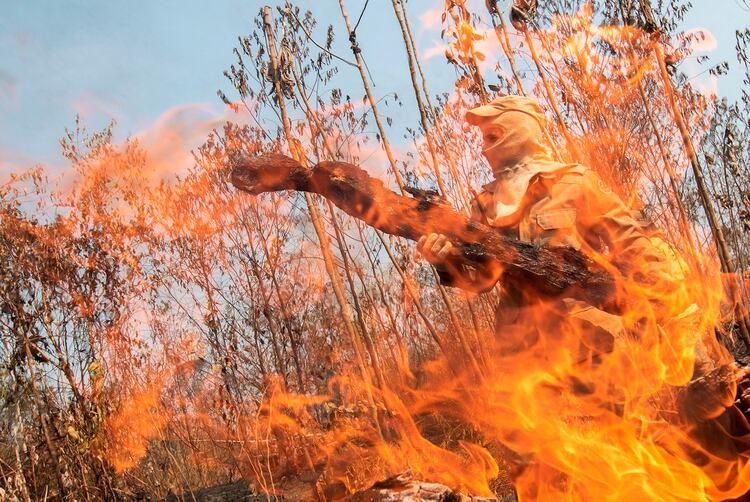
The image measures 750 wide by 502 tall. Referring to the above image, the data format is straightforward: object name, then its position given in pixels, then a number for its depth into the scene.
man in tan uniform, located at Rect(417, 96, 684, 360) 1.94
